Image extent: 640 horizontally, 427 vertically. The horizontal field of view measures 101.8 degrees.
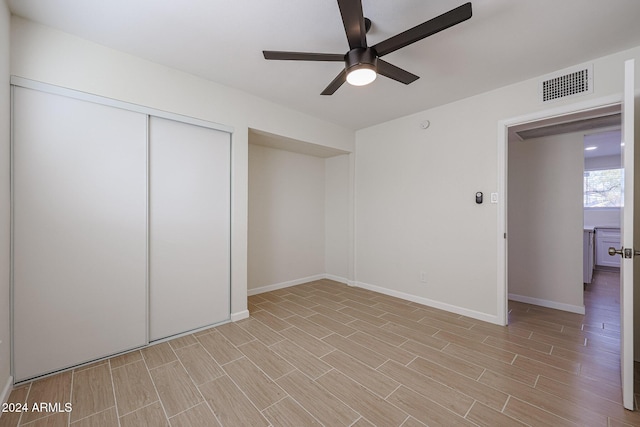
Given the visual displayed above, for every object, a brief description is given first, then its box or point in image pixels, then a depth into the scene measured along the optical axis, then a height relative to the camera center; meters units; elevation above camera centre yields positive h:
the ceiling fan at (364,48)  1.42 +1.08
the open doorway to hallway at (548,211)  3.21 +0.05
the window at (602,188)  5.99 +0.62
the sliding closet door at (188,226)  2.44 -0.13
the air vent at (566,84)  2.34 +1.23
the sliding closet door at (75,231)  1.85 -0.14
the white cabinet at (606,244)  5.61 -0.64
